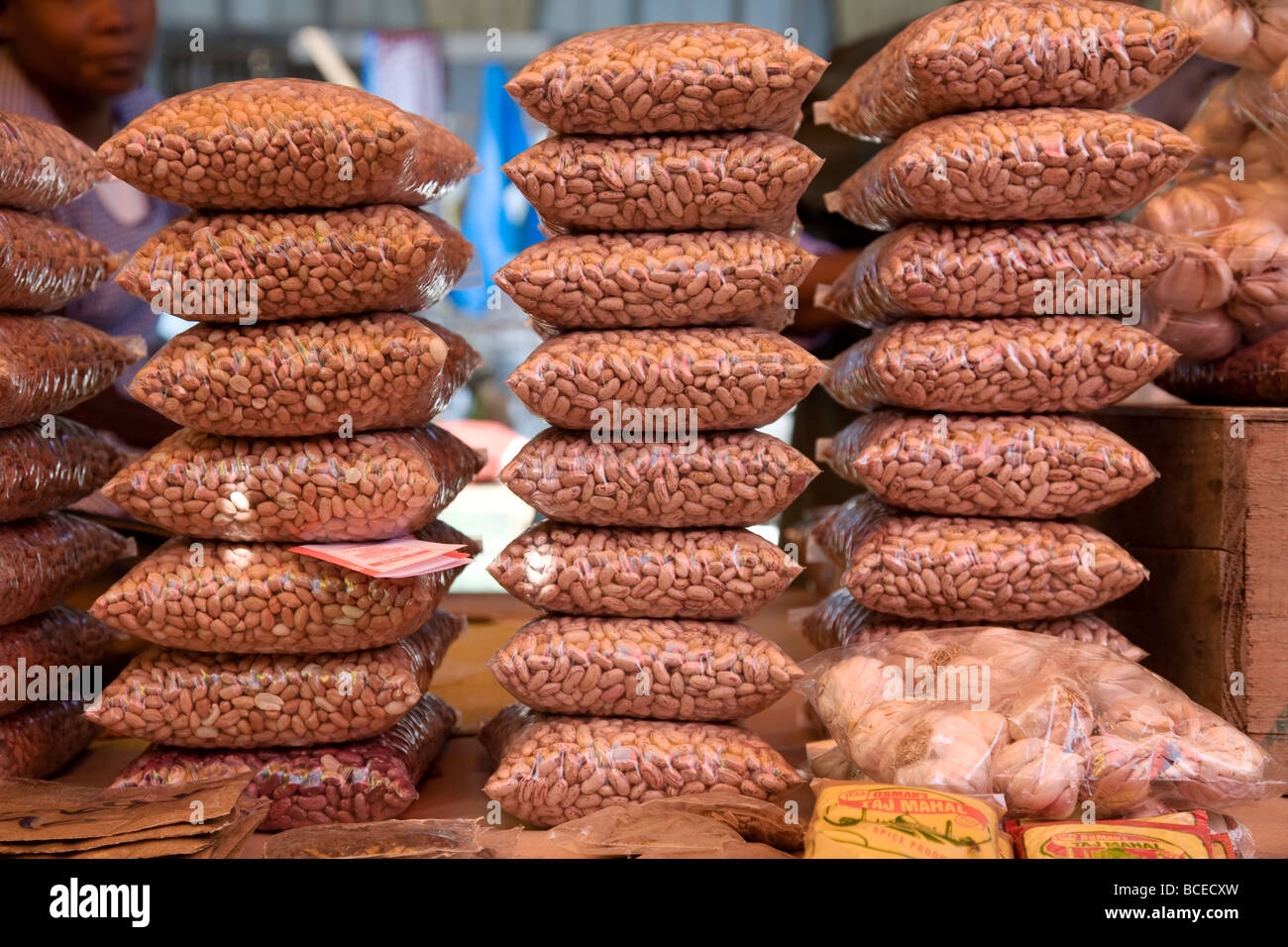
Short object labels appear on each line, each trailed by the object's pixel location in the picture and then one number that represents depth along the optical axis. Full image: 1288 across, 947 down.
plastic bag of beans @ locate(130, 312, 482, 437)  1.49
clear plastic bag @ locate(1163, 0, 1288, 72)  1.74
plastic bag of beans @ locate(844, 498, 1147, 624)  1.57
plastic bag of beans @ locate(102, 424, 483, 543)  1.50
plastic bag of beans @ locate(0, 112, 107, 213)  1.61
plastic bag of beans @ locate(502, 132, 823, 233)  1.47
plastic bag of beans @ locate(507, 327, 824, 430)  1.47
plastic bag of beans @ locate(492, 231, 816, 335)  1.48
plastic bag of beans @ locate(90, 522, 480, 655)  1.50
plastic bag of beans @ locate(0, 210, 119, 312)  1.60
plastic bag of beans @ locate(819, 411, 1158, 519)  1.58
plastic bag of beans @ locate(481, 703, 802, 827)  1.47
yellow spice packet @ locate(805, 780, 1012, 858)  1.20
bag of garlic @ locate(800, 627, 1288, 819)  1.29
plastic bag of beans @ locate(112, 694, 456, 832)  1.52
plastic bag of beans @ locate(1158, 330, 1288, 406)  1.69
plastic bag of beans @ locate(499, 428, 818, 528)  1.49
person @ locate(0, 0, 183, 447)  2.27
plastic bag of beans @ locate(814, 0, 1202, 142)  1.52
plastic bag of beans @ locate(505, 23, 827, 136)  1.43
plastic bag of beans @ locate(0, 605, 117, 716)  1.64
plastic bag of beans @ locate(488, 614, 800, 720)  1.48
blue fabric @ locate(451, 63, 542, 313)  3.12
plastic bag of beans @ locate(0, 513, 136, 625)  1.62
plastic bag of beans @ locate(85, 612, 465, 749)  1.52
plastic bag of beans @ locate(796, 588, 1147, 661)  1.64
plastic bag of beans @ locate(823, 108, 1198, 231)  1.52
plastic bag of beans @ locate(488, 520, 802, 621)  1.50
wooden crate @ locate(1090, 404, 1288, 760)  1.59
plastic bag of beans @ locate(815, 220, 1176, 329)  1.58
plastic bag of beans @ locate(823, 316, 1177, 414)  1.57
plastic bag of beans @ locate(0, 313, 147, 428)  1.58
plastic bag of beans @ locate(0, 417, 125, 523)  1.64
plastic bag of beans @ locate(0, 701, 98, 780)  1.59
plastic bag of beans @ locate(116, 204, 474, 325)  1.48
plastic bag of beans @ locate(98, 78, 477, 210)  1.44
